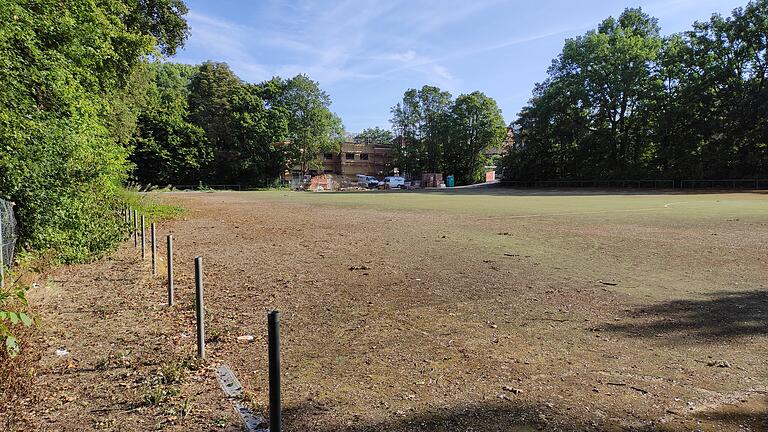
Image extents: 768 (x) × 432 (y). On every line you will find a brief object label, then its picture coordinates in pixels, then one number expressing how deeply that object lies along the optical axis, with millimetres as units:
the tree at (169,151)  62634
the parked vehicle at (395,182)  80944
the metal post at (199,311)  4441
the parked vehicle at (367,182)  86131
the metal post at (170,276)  6301
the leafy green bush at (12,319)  2590
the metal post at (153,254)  8398
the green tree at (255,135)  68188
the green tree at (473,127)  80312
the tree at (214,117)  68562
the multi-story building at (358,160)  110950
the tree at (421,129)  85750
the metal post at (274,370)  2209
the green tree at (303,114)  75000
